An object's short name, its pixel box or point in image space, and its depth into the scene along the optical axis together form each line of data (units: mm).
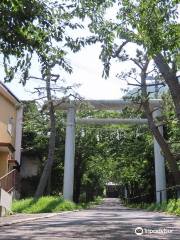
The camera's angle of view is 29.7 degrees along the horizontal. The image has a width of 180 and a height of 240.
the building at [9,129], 18914
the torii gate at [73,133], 19891
